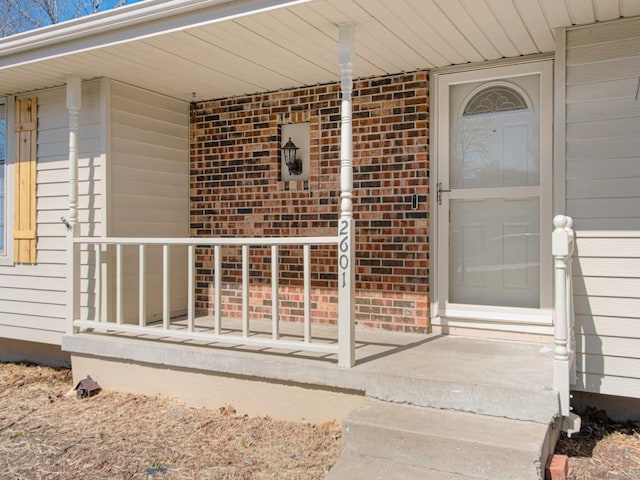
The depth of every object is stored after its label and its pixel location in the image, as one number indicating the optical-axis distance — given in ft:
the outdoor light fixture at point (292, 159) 17.70
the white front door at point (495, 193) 14.46
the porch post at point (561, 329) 10.07
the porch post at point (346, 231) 11.91
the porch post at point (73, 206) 16.01
